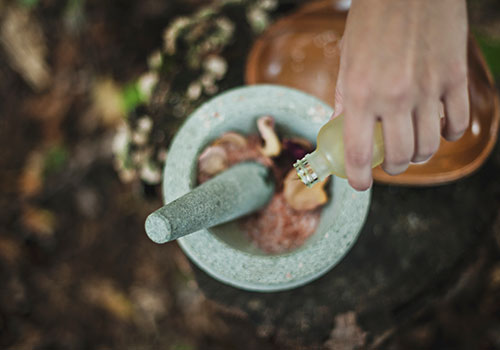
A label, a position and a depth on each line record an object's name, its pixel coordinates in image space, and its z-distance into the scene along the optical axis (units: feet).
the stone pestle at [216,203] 1.10
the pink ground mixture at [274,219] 1.50
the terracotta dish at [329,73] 1.60
